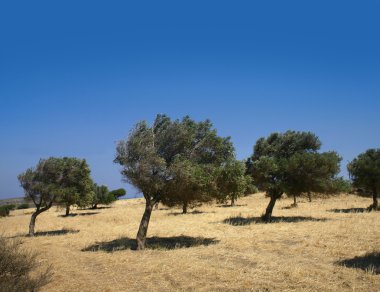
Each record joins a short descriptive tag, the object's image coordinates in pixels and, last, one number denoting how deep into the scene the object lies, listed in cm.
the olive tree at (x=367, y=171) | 4044
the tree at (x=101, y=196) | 7219
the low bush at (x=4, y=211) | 6800
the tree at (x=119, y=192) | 9369
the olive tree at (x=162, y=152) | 2072
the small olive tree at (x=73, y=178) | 3303
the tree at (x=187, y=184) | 2017
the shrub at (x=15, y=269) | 1058
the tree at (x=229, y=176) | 2175
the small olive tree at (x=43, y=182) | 3219
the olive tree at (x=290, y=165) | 3156
